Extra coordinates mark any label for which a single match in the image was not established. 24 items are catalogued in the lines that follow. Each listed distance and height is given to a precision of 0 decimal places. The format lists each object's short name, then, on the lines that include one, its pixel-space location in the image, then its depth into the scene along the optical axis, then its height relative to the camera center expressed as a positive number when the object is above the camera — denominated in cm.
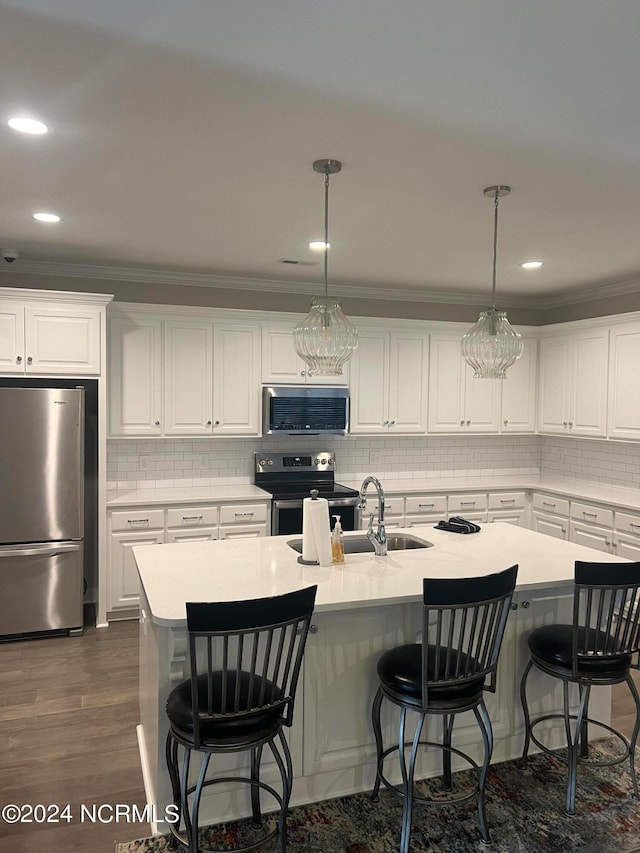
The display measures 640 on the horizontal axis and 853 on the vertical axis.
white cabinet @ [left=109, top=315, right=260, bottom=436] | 480 +28
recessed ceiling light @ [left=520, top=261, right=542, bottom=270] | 456 +112
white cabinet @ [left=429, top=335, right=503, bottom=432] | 572 +20
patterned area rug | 233 -160
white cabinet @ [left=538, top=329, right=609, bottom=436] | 523 +29
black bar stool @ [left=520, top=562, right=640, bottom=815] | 241 -96
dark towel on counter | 357 -64
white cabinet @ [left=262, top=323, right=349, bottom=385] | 518 +44
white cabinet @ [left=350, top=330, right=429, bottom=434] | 548 +28
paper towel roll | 282 -54
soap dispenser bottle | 292 -63
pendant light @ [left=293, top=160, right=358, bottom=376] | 296 +37
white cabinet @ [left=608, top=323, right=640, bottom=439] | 487 +27
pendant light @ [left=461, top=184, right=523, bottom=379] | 310 +36
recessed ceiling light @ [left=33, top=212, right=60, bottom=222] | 352 +111
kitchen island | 240 -92
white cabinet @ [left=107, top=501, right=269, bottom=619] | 455 -88
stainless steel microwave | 514 +4
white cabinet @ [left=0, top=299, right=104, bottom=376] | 422 +50
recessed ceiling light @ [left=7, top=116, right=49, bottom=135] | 232 +108
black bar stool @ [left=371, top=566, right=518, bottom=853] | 220 -95
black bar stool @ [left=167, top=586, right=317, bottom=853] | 191 -96
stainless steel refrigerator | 415 -66
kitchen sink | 335 -70
